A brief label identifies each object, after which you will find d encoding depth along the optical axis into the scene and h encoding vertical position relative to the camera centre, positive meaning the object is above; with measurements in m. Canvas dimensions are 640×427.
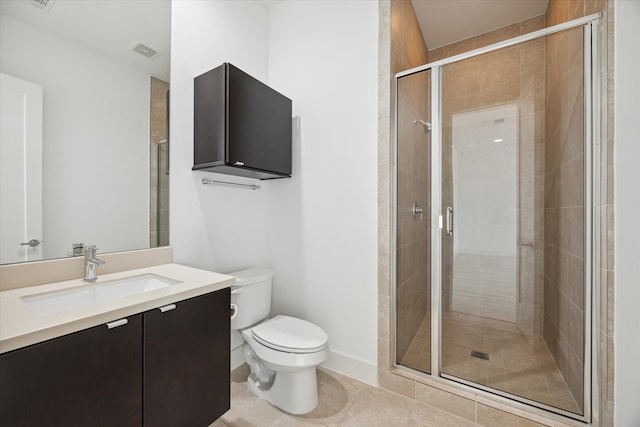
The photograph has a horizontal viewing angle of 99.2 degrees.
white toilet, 1.45 -0.75
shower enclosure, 1.57 -0.04
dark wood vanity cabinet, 0.73 -0.52
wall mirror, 1.13 +0.41
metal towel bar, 1.77 +0.20
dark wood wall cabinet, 1.55 +0.54
